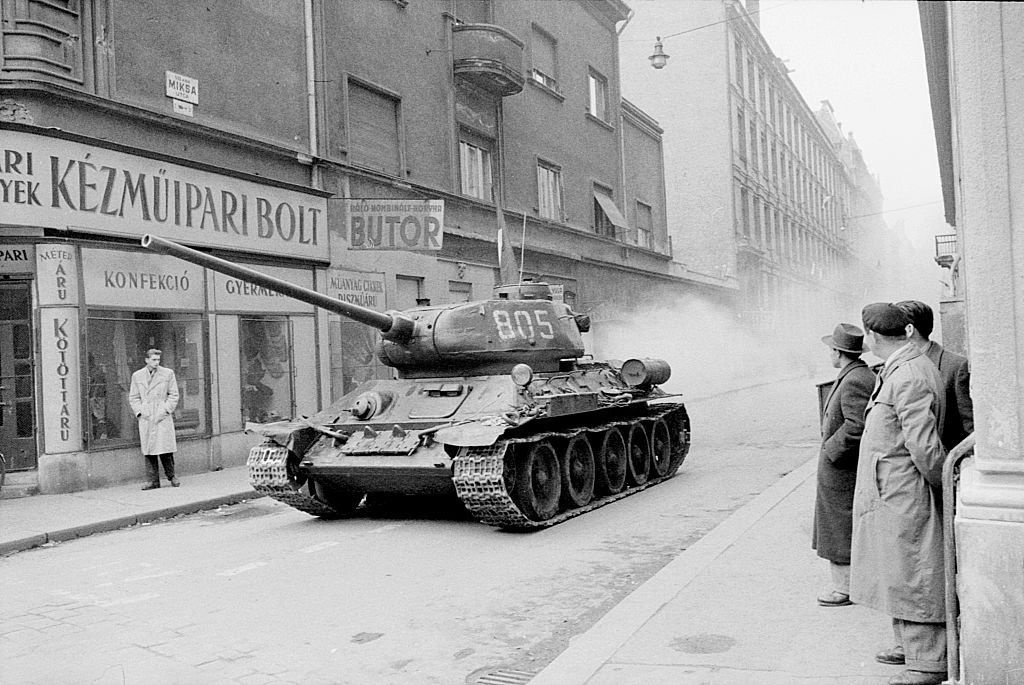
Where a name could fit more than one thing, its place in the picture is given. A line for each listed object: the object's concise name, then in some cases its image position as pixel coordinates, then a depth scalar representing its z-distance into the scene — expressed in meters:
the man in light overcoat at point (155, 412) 11.59
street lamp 23.66
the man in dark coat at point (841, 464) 5.36
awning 26.38
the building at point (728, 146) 37.41
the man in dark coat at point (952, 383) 4.65
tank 8.48
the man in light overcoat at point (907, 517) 4.12
